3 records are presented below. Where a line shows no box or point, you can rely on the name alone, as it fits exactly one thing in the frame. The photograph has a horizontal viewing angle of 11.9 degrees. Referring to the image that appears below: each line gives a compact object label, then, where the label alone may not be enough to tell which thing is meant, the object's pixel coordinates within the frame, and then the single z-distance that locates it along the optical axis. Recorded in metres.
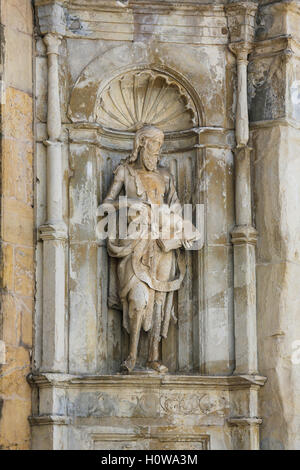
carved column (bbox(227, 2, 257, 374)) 14.53
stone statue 14.45
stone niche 14.19
